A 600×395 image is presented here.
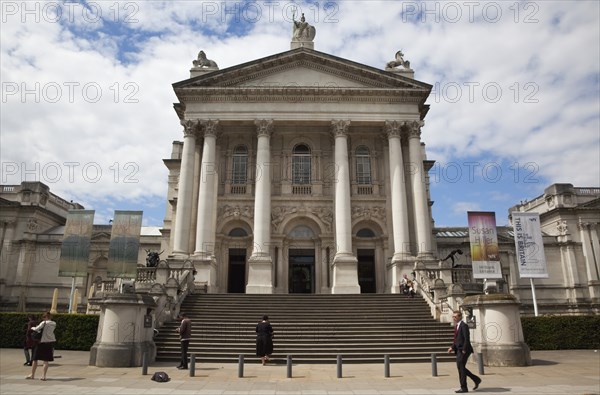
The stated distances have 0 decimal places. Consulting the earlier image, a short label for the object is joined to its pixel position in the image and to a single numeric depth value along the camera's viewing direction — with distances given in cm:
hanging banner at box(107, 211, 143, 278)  2702
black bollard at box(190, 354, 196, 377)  1349
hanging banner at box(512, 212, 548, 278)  2623
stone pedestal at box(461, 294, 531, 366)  1559
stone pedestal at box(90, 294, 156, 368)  1539
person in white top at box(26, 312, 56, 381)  1251
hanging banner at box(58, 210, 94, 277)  2694
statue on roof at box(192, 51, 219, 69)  3562
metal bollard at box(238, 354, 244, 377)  1341
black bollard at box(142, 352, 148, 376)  1352
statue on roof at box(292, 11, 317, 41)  3731
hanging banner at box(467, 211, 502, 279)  2648
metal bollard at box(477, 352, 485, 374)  1369
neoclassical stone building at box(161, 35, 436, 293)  3212
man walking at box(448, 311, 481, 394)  1095
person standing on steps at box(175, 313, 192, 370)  1511
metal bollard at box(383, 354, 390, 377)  1352
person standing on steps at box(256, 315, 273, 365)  1619
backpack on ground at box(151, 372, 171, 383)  1235
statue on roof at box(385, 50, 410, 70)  3569
